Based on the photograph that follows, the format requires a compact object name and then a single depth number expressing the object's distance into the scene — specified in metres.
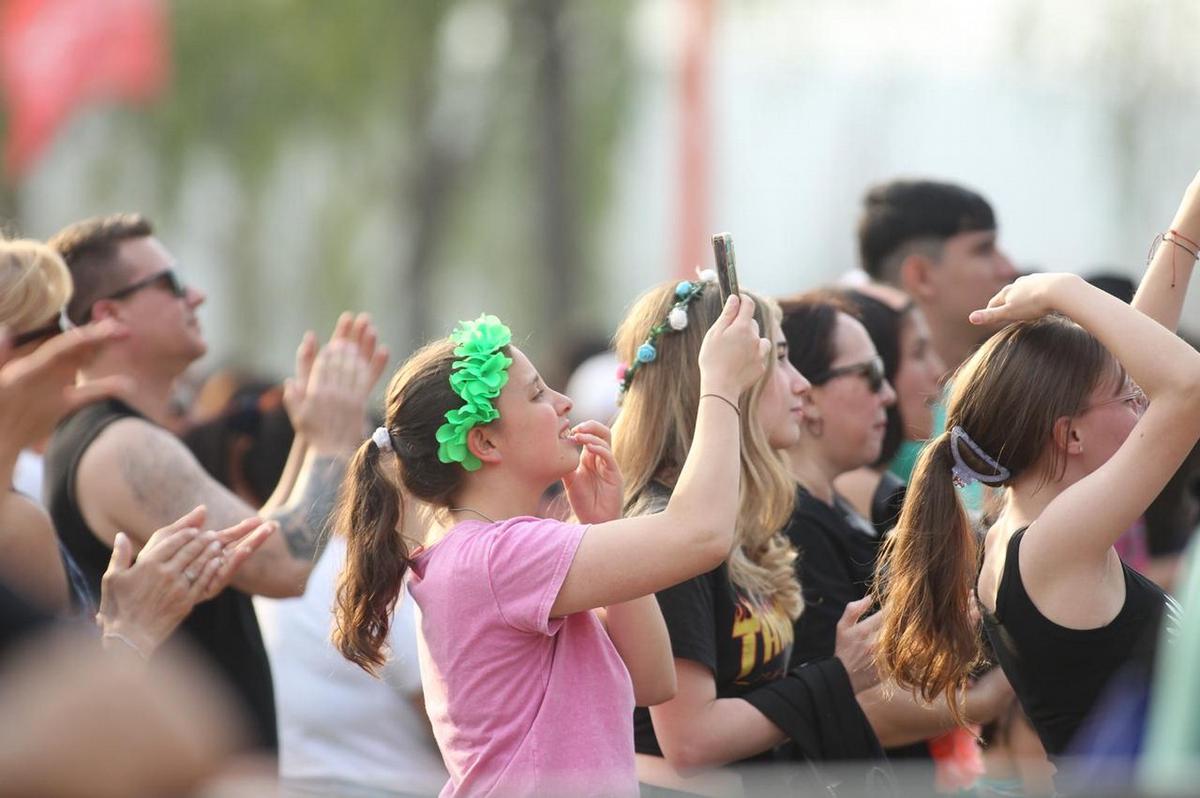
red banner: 34.28
